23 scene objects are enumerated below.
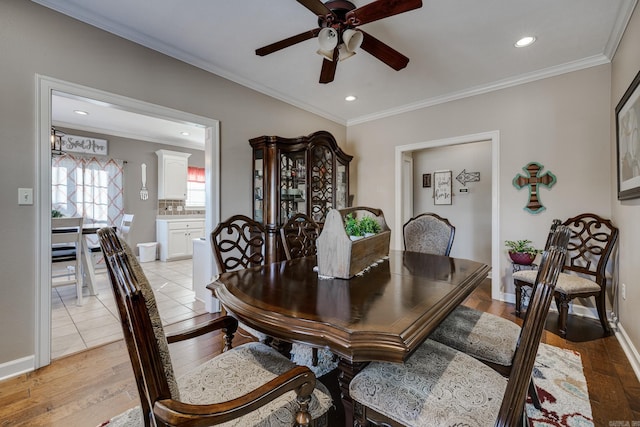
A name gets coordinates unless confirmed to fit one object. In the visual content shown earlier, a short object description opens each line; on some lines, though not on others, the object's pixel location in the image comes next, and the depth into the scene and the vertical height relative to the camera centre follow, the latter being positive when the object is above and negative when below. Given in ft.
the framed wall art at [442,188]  15.89 +1.44
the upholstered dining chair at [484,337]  4.27 -1.99
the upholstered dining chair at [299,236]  7.38 -0.65
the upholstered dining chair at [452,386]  2.64 -1.99
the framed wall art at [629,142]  6.38 +1.79
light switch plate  6.27 +0.35
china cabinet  10.62 +1.35
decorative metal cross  10.02 +1.15
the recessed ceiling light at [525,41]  8.05 +4.96
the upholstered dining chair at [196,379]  2.21 -1.62
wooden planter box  4.63 -0.63
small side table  9.66 -1.97
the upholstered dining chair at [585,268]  7.89 -1.69
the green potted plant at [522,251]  9.71 -1.32
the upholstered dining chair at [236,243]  5.94 -0.71
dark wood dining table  2.72 -1.12
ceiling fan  5.40 +3.93
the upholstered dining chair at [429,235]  8.15 -0.64
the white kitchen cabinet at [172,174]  19.17 +2.61
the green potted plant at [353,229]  5.23 -0.30
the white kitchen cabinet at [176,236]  18.72 -1.62
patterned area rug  4.75 -3.41
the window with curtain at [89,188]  15.74 +1.41
